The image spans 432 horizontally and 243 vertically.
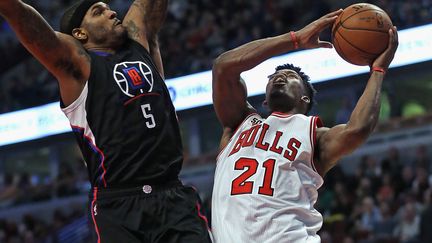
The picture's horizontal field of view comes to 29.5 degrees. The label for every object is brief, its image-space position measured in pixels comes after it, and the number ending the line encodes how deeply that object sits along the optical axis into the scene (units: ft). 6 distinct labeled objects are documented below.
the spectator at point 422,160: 41.03
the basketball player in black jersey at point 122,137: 13.83
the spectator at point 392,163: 40.60
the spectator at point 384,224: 35.81
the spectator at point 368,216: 36.55
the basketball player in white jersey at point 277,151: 14.93
